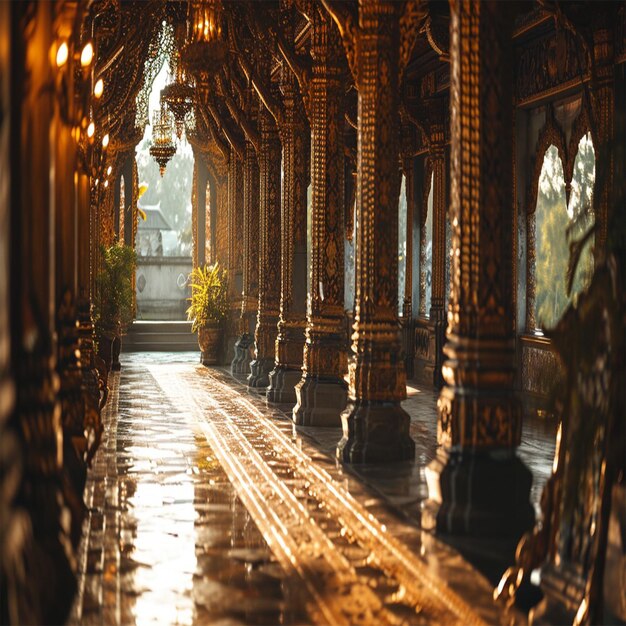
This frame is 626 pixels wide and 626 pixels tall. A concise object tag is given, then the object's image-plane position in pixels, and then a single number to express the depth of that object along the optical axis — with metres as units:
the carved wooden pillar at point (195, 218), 27.78
